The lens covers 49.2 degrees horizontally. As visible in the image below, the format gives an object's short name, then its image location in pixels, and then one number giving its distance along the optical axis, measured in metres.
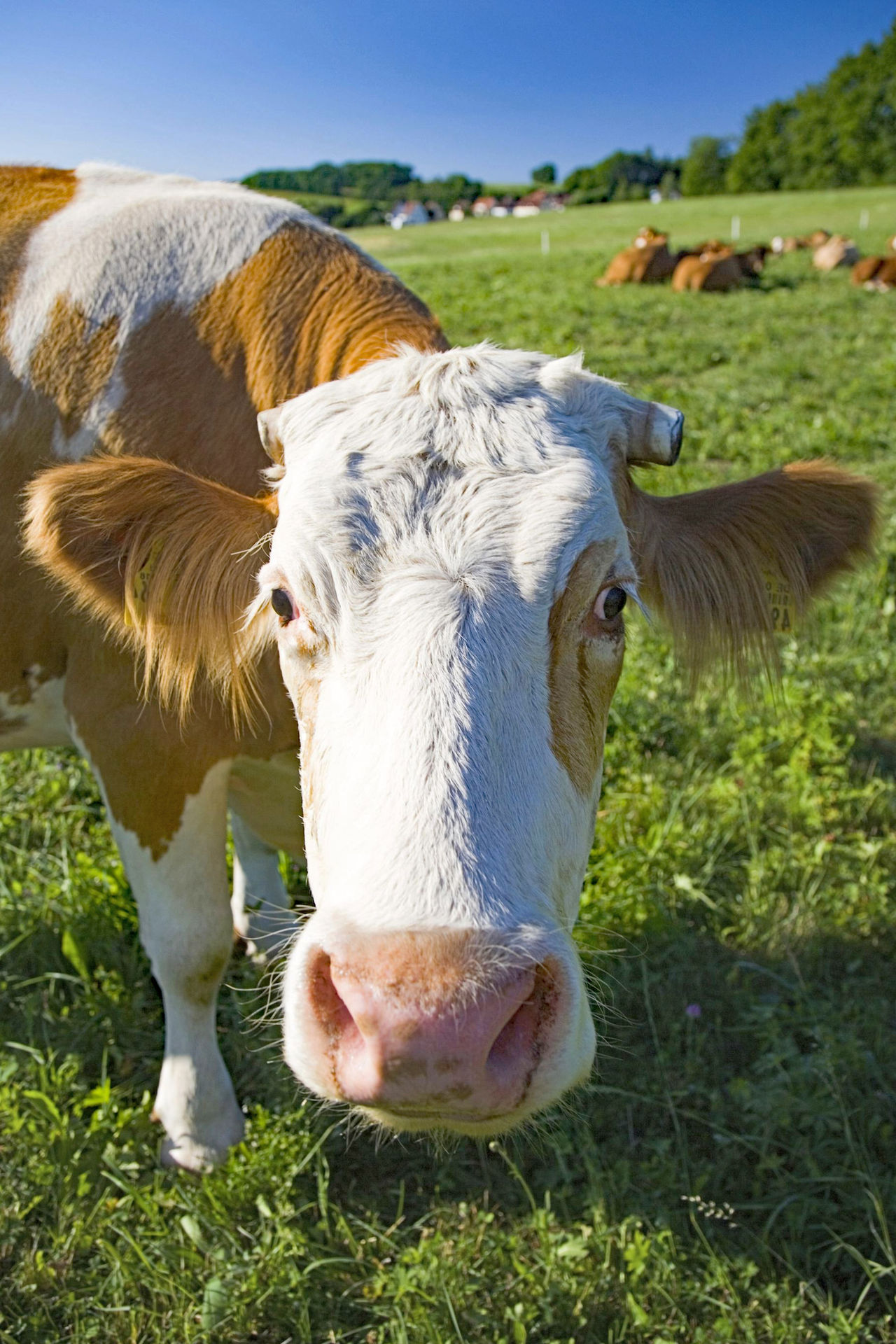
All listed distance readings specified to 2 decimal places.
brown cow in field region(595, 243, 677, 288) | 22.09
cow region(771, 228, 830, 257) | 29.75
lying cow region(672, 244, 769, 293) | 20.44
